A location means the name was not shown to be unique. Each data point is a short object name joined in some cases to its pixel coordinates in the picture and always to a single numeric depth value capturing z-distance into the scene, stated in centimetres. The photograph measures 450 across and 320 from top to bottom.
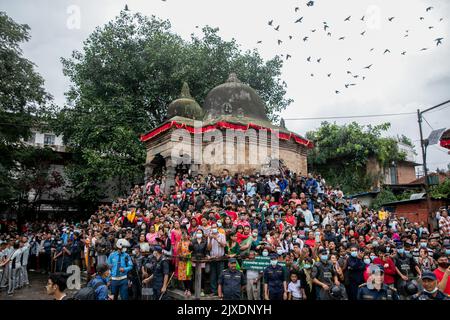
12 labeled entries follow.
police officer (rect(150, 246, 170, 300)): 828
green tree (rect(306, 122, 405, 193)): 2764
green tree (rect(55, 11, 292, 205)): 2270
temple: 1748
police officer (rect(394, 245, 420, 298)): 813
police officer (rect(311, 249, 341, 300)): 742
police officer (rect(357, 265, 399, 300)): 649
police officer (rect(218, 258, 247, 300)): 756
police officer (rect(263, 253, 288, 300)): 750
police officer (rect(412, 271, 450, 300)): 549
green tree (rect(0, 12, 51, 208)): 1888
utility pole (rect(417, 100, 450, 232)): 1602
